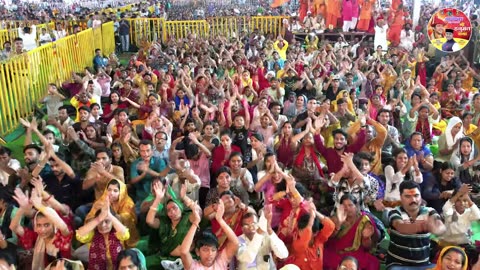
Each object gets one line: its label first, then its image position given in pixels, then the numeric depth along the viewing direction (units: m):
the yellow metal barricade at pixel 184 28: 14.38
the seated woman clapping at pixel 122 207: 3.80
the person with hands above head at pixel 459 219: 3.86
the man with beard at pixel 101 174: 4.30
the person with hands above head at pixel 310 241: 3.53
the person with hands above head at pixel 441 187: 4.57
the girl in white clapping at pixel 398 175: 4.50
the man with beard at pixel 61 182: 4.39
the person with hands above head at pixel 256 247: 3.34
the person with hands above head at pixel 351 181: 4.13
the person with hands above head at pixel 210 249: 3.15
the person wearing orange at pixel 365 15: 14.00
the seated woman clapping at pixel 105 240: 3.38
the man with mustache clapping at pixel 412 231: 3.46
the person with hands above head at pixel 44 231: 3.35
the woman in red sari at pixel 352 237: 3.68
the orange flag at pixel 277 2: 18.06
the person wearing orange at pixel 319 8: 14.91
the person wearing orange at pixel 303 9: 15.72
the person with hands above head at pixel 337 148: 4.96
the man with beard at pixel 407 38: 11.88
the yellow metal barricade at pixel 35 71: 7.18
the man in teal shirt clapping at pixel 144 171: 4.63
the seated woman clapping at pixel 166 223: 3.78
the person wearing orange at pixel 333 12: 14.45
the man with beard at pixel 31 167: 4.30
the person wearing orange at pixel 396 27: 12.89
